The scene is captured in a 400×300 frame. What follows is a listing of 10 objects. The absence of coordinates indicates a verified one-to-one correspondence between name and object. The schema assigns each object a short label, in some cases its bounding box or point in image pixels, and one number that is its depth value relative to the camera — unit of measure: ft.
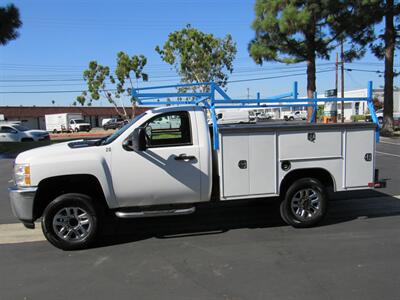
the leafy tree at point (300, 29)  74.95
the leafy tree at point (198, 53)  105.09
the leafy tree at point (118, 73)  128.26
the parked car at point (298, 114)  178.54
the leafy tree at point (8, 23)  57.82
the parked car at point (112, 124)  180.93
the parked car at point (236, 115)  87.04
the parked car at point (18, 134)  86.63
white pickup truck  16.61
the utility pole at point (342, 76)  130.74
